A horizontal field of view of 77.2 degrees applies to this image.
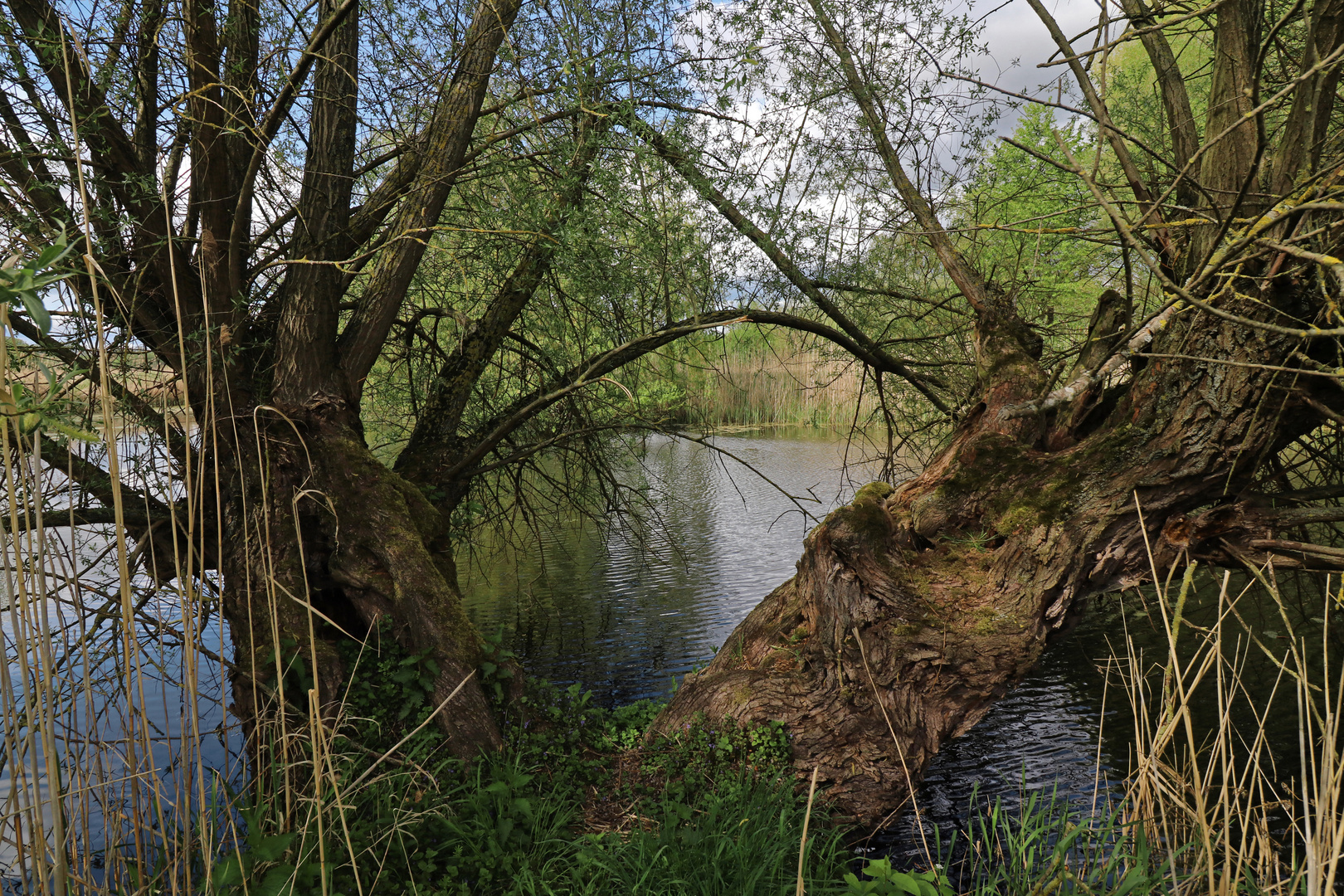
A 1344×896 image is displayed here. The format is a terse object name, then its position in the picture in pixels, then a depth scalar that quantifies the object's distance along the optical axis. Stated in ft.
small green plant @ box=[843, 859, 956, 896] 7.55
